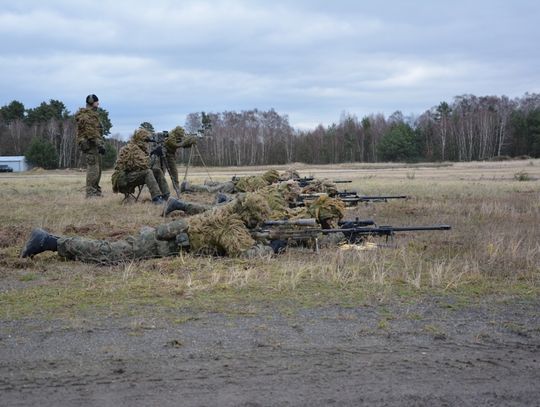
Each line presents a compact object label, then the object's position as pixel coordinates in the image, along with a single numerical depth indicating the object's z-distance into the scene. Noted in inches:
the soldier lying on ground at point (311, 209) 423.2
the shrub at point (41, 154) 2960.1
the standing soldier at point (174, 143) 760.3
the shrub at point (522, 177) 1231.1
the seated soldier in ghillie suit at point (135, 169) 684.1
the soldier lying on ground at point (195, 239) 353.7
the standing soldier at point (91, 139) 764.0
